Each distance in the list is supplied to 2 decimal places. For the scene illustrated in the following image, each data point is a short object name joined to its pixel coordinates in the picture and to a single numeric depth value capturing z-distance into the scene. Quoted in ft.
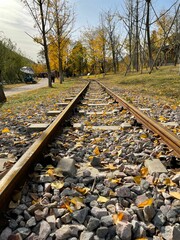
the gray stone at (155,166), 6.89
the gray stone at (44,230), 4.39
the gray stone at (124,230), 4.33
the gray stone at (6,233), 4.36
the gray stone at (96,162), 7.81
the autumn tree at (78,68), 206.39
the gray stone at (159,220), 4.73
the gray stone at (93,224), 4.60
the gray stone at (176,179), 6.32
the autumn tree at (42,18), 58.49
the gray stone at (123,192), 5.70
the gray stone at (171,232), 4.29
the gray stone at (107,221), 4.70
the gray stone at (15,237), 4.31
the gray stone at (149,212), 4.87
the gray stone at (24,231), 4.44
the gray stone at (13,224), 4.66
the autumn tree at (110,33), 129.39
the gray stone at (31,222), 4.71
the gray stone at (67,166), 7.00
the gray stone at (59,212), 5.06
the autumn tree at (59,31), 74.40
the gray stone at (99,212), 4.98
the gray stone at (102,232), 4.42
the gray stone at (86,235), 4.29
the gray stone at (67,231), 4.36
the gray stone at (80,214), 4.87
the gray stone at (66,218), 4.85
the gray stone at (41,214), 4.92
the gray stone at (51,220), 4.71
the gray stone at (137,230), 4.39
